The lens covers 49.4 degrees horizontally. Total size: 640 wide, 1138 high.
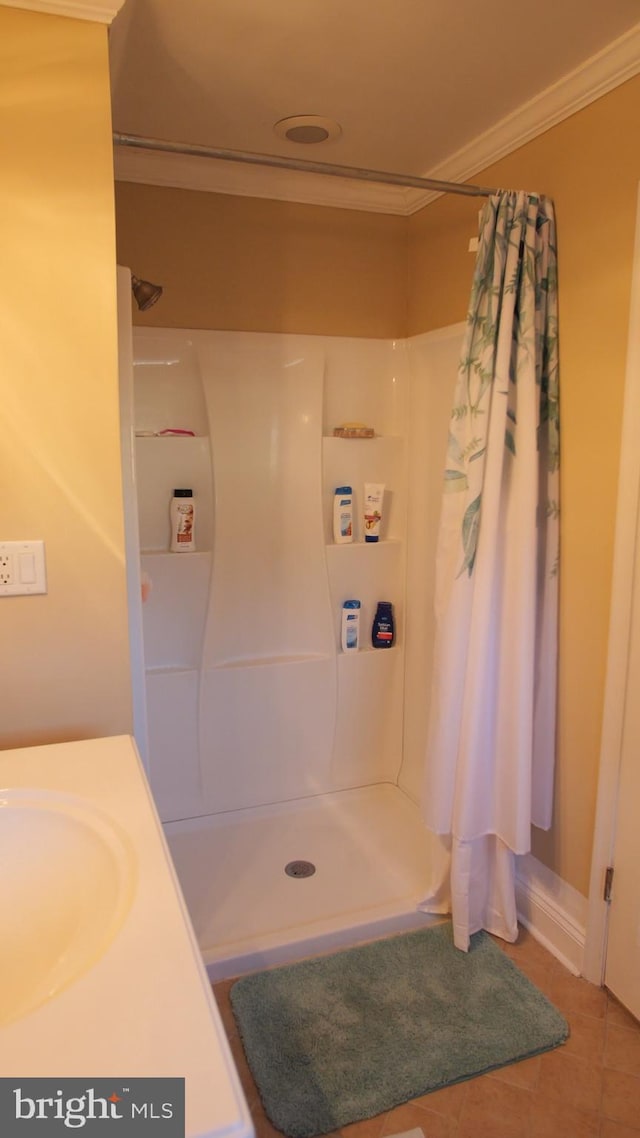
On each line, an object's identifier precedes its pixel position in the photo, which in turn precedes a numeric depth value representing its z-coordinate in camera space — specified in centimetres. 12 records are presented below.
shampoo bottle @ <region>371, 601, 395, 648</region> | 282
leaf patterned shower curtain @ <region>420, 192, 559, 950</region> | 182
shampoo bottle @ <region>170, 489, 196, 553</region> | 242
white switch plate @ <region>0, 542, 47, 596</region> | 140
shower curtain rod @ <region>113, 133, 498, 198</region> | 160
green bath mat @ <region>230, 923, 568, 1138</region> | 159
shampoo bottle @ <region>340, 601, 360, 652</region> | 275
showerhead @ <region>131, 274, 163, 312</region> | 188
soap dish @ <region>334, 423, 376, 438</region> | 263
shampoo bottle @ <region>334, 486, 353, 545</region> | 266
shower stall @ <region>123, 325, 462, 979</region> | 242
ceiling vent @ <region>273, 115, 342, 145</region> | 201
